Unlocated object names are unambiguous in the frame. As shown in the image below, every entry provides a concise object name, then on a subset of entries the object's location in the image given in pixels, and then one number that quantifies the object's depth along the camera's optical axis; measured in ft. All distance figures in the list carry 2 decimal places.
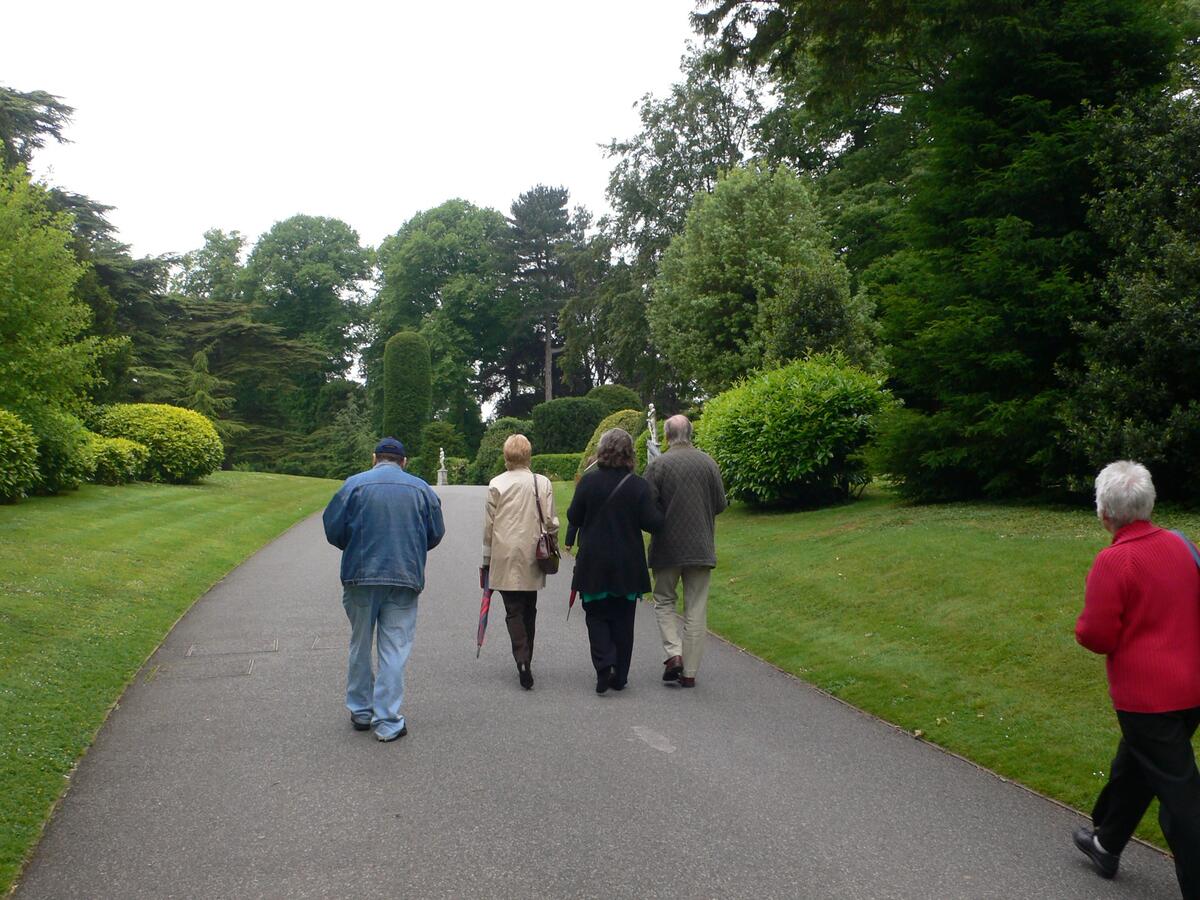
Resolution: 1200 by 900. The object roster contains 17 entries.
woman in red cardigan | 13.26
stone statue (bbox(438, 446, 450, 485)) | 148.46
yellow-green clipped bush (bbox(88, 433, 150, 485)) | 75.82
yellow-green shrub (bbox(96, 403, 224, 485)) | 86.28
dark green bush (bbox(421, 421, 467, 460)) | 166.61
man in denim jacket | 21.71
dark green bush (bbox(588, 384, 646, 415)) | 149.48
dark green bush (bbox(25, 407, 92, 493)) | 61.57
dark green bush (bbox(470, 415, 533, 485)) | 152.25
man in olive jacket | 26.50
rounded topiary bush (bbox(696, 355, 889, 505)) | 54.49
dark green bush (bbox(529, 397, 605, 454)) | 144.36
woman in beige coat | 25.46
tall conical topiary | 180.55
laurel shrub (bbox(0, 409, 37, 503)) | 55.57
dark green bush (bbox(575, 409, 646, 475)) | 84.69
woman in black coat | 25.12
